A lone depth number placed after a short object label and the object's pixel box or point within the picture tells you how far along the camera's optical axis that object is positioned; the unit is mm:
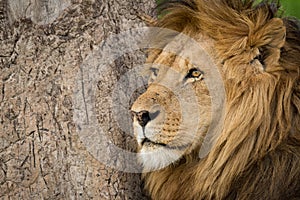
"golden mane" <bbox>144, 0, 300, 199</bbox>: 7855
